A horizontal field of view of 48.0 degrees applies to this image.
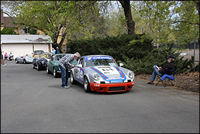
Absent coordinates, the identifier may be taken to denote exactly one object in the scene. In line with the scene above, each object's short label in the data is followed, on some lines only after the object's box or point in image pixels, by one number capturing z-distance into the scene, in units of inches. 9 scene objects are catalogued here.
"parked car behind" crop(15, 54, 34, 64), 1127.0
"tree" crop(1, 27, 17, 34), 2219.5
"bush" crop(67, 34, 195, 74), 551.5
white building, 1705.0
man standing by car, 384.2
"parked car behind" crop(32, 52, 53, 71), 702.0
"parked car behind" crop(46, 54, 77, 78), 526.3
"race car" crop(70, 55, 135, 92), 327.6
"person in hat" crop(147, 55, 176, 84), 383.2
